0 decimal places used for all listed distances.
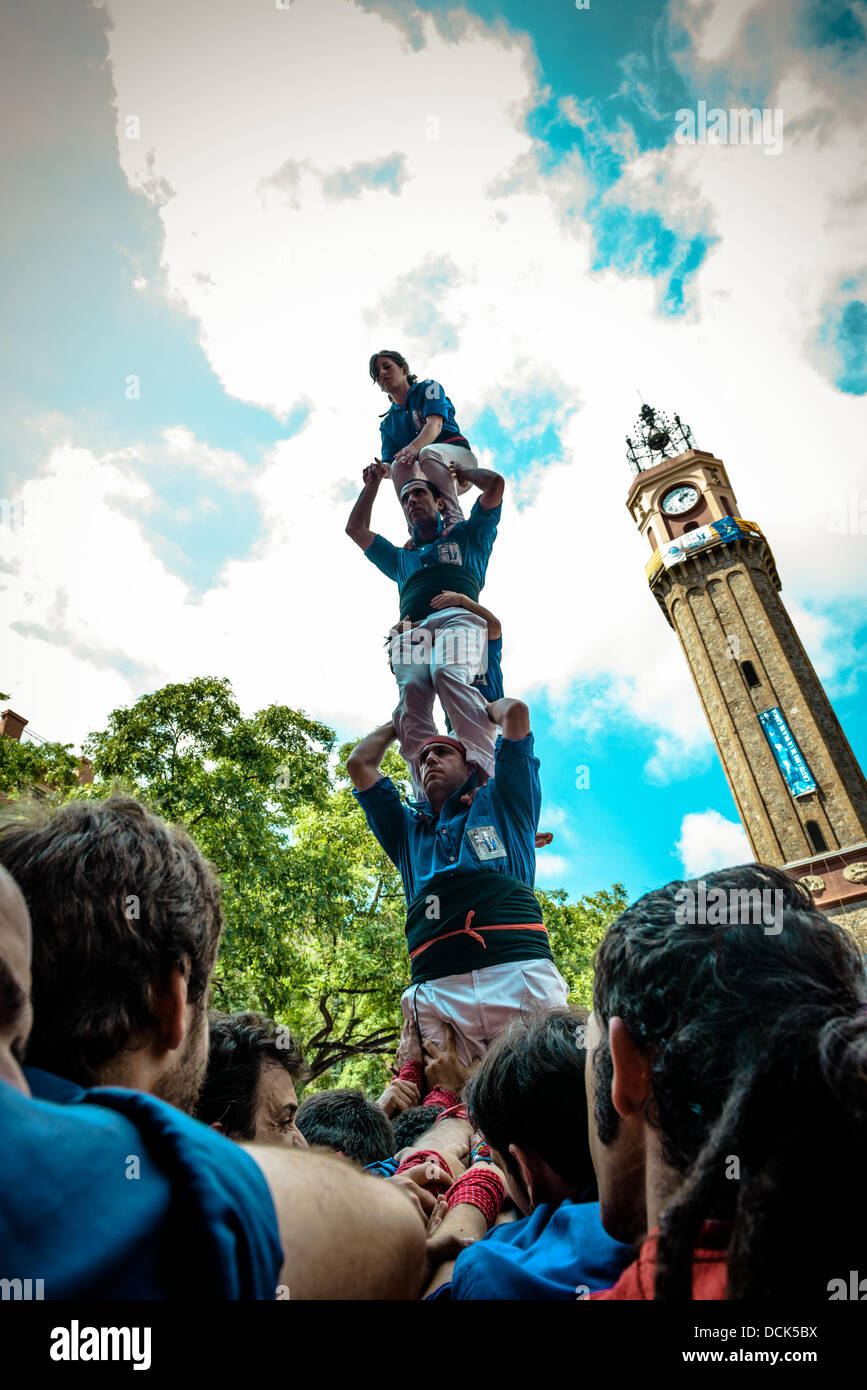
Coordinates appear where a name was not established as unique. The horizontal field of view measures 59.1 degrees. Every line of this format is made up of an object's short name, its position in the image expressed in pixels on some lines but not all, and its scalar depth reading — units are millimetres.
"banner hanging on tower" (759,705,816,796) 32656
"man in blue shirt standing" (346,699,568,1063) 3576
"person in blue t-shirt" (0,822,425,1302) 709
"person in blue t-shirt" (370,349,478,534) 5730
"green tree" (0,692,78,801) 12367
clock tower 31297
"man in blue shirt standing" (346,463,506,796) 4598
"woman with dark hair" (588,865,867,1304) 917
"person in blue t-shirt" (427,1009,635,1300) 1291
